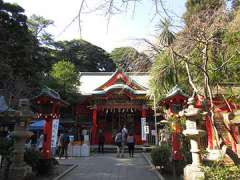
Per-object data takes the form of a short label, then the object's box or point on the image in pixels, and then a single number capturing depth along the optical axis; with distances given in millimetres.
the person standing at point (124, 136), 10356
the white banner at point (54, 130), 7642
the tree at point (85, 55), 27489
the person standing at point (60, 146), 10338
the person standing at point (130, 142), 10575
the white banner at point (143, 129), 13252
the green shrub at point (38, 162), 6182
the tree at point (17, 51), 13407
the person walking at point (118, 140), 10438
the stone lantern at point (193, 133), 5334
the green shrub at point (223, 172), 4267
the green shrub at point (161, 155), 6656
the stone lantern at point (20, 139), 5529
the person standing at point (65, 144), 10527
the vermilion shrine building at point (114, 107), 15502
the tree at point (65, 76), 15083
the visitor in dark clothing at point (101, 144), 12323
